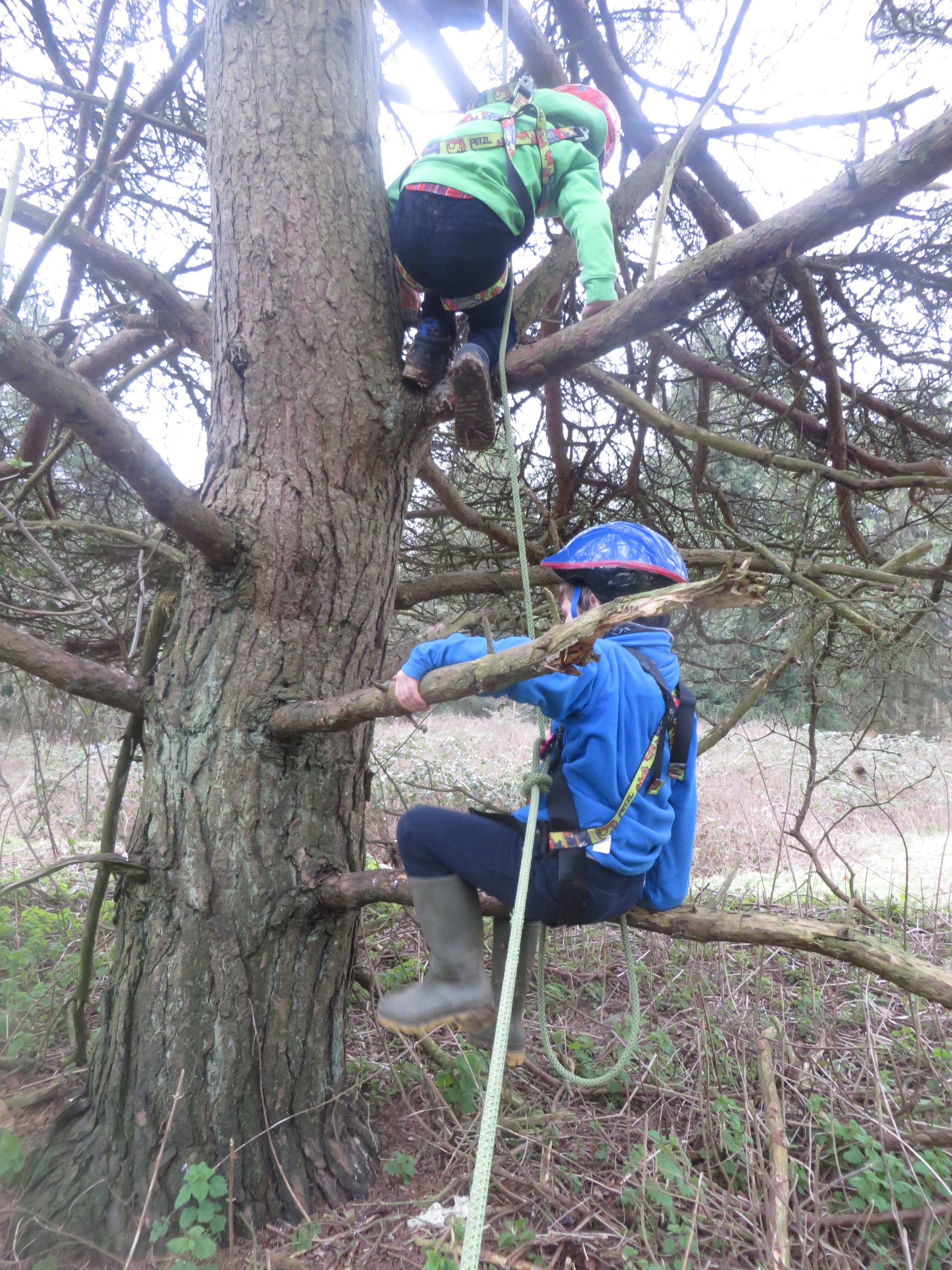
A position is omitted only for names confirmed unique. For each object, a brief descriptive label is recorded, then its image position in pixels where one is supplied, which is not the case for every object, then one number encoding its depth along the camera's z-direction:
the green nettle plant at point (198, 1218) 1.55
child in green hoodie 1.97
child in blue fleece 1.70
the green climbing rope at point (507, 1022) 0.83
